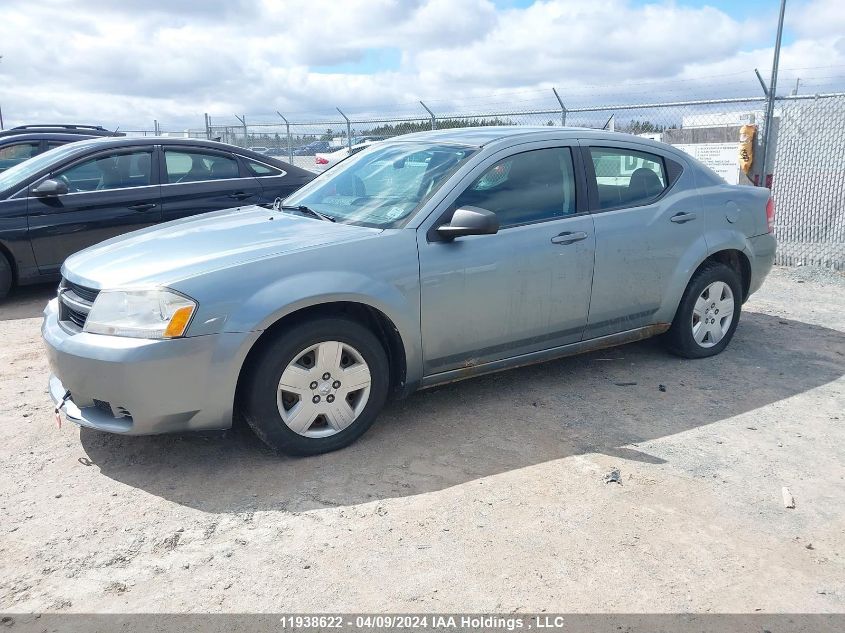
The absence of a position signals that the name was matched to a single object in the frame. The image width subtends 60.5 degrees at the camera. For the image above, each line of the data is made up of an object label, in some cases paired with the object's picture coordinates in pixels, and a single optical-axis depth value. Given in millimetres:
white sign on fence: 9625
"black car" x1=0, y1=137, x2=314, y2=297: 7133
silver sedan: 3455
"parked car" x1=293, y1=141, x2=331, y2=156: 18172
